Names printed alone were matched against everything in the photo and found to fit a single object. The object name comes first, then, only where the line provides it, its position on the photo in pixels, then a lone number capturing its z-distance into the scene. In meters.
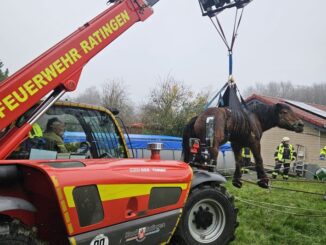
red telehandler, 3.05
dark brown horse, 6.57
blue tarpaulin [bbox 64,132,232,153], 15.17
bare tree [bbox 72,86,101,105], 46.88
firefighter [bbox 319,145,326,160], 16.80
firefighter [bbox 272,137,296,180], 15.92
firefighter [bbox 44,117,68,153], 4.26
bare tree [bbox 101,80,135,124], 35.81
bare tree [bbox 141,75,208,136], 25.42
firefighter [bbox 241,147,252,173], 12.06
